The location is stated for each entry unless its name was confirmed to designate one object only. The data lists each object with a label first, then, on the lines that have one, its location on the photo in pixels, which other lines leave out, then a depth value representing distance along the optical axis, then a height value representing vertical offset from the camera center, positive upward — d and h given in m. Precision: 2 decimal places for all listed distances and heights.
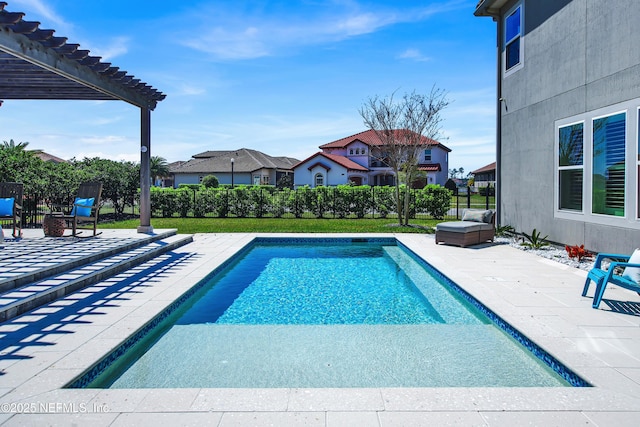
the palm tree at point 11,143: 22.45 +3.08
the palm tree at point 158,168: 46.64 +3.66
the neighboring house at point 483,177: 27.78 +2.20
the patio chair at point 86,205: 9.60 -0.09
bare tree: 14.22 +2.60
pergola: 5.28 +2.25
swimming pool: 3.45 -1.38
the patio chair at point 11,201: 9.42 -0.01
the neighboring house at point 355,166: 37.62 +3.27
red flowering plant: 7.35 -0.85
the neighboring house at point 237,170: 43.90 +3.29
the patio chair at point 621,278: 4.54 -0.81
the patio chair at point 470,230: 9.55 -0.63
